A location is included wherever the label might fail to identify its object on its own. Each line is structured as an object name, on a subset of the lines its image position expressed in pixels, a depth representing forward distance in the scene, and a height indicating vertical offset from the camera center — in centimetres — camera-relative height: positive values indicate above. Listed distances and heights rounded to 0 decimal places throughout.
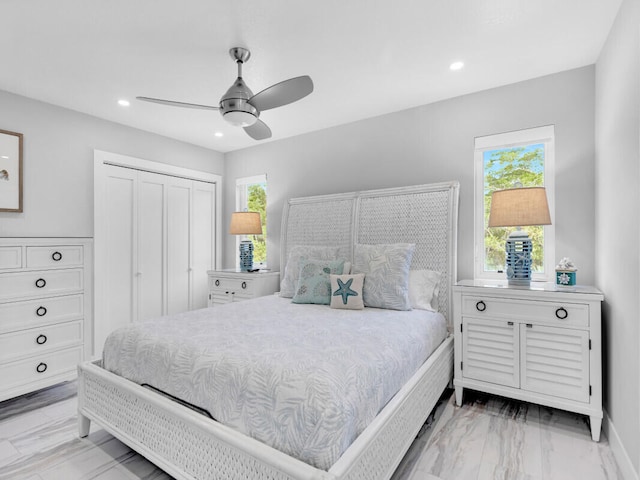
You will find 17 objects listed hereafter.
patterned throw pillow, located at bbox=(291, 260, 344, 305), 271 -34
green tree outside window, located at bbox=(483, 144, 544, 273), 272 +50
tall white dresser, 261 -60
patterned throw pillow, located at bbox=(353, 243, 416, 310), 255 -26
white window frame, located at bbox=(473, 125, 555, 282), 263 +49
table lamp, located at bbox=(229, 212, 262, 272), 395 +12
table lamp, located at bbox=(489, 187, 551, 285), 229 +15
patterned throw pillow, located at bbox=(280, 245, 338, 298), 309 -17
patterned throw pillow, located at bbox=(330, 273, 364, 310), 253 -39
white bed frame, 127 -78
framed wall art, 277 +56
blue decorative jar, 231 -25
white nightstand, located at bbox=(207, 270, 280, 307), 370 -51
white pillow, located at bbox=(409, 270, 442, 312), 270 -40
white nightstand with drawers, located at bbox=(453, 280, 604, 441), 205 -68
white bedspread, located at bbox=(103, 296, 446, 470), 123 -57
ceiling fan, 199 +87
